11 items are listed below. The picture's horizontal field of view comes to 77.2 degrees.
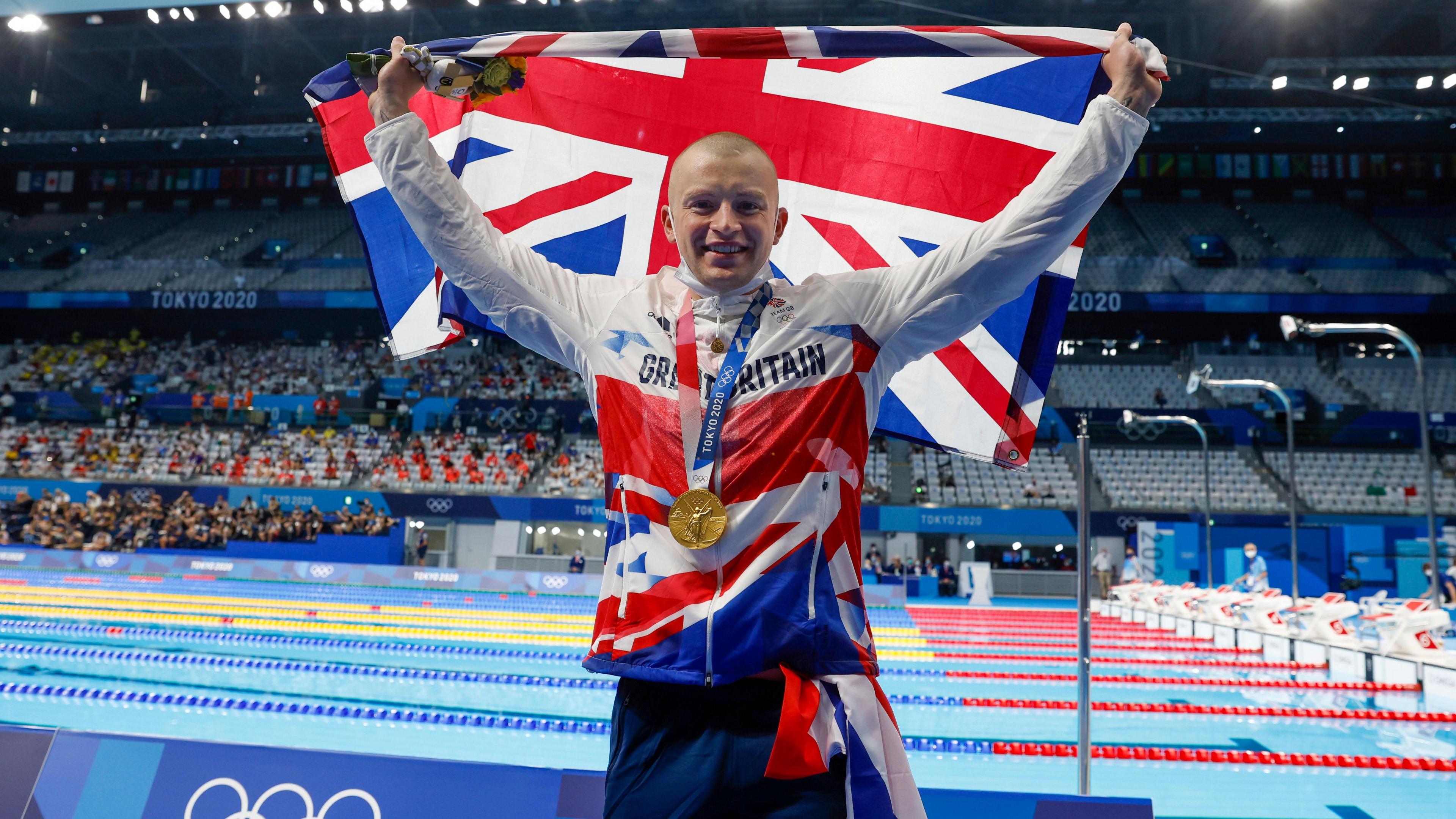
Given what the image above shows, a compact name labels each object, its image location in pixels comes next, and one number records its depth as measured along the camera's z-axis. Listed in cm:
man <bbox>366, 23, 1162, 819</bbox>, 127
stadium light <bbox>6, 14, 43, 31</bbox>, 1296
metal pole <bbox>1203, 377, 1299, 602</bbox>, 1145
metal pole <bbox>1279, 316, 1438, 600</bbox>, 880
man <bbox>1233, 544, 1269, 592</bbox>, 1216
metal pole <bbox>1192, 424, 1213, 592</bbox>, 1418
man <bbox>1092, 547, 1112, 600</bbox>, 1897
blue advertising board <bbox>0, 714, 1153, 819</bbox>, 238
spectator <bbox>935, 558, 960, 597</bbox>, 1978
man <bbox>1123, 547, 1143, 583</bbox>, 1917
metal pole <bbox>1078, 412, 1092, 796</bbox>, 307
